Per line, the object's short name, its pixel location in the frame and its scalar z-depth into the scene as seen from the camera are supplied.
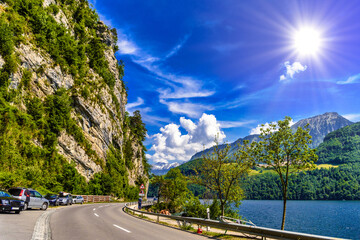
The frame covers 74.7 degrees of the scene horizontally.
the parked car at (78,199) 40.23
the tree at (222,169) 24.98
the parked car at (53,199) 29.88
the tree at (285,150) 19.20
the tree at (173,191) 46.56
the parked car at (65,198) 33.06
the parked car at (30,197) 19.78
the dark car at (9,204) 15.98
